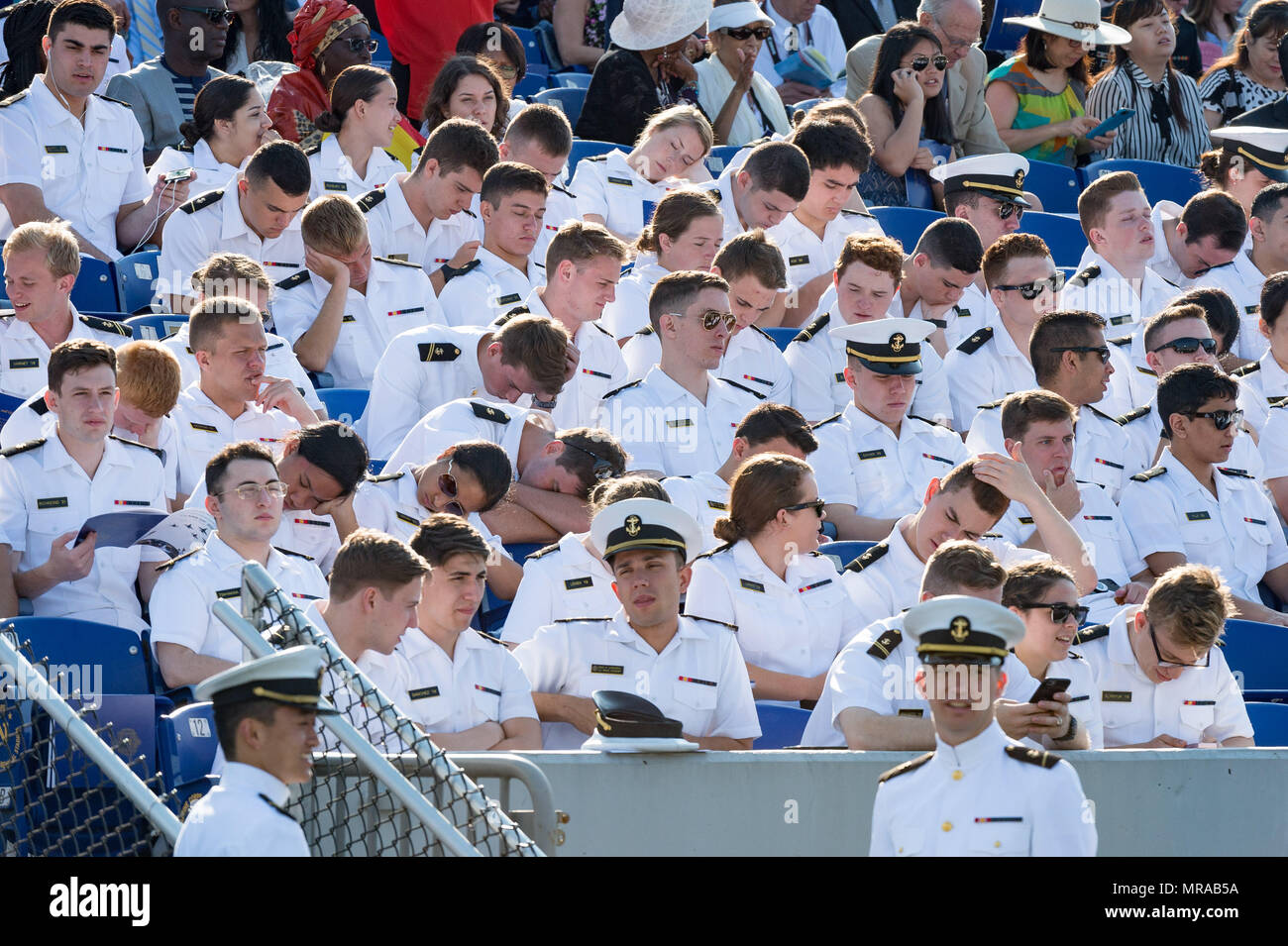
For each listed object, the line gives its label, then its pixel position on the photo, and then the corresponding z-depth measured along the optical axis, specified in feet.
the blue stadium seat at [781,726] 36.91
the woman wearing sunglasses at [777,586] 38.96
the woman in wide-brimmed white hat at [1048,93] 68.13
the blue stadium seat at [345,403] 47.70
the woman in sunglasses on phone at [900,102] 61.87
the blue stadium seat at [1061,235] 63.87
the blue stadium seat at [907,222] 61.26
